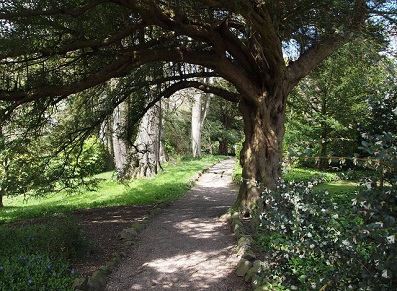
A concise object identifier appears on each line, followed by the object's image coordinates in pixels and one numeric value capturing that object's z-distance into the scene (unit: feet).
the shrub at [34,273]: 13.94
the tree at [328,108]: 44.55
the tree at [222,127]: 112.78
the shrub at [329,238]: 6.18
